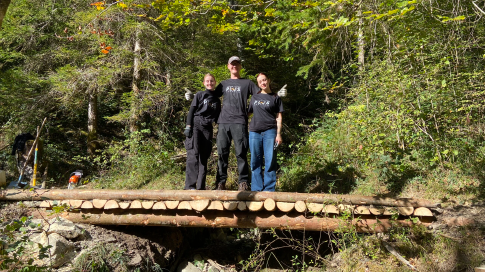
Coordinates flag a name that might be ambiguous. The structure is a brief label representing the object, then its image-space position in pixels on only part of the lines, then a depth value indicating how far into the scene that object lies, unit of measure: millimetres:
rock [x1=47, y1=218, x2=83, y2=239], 4548
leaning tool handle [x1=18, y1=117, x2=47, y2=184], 7457
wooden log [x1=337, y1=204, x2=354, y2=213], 4551
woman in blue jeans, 5133
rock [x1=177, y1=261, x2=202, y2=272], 5480
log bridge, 4582
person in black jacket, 5391
